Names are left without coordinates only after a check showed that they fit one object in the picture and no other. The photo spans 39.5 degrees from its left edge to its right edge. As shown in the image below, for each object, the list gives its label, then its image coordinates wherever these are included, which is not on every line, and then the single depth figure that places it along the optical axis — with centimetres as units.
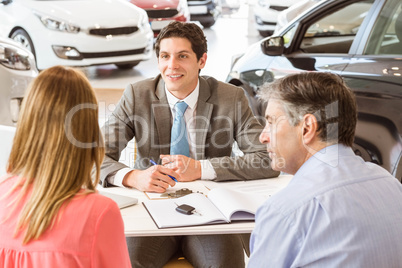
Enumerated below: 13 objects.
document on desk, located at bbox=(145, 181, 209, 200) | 227
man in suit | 278
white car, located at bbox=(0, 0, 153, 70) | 680
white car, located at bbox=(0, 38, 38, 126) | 399
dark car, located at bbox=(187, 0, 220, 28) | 1211
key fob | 205
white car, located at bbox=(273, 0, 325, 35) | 751
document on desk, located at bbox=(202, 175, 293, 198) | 239
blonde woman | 140
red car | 962
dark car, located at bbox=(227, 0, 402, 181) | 332
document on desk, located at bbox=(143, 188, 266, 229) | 200
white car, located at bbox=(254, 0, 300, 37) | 988
